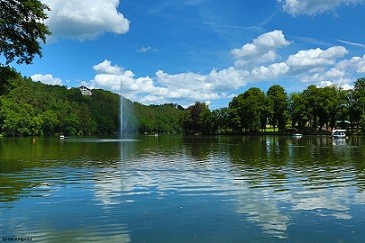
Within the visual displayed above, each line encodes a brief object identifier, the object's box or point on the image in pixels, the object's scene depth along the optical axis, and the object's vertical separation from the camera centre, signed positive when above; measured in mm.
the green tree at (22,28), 28688 +8168
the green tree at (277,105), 145625 +10526
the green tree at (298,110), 137500 +8111
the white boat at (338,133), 111962 -3
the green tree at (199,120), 169750 +6827
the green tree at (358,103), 127500 +9497
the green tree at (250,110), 146125 +9126
